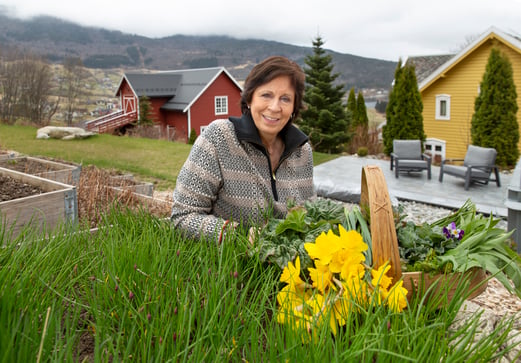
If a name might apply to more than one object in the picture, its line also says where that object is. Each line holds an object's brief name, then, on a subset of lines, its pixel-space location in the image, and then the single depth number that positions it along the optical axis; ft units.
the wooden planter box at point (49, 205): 9.82
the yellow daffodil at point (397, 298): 3.24
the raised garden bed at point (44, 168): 15.98
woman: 6.90
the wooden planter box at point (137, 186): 17.55
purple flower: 4.25
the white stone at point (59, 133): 55.31
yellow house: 58.29
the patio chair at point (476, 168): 32.78
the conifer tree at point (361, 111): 72.28
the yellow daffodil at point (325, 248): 3.51
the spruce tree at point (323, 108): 60.80
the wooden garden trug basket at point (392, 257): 3.47
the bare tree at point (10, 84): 67.82
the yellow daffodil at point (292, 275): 3.60
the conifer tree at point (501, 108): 46.37
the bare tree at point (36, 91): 71.97
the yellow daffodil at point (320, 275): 3.56
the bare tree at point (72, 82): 89.45
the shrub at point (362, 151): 54.34
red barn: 109.40
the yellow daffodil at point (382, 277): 3.33
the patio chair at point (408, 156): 36.78
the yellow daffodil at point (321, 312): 3.03
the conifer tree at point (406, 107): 51.60
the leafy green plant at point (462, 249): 3.73
